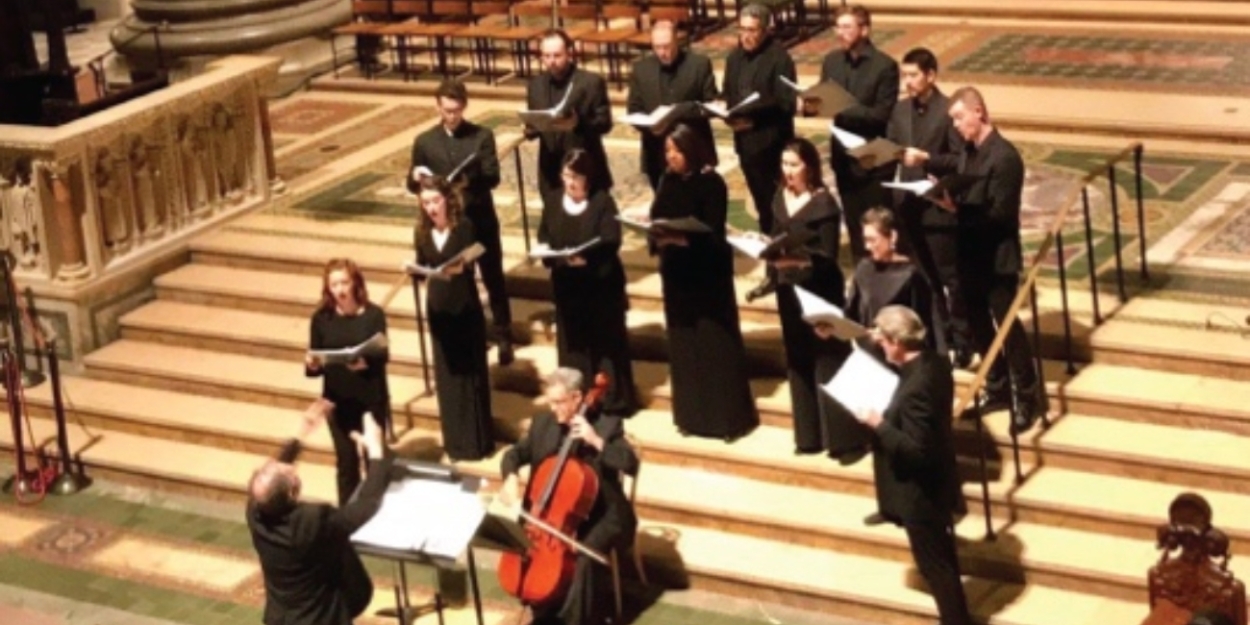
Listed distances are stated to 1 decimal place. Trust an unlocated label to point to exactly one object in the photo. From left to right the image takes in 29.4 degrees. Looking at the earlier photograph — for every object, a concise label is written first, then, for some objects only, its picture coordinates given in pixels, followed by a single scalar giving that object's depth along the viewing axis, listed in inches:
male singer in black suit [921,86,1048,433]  419.5
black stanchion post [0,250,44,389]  537.6
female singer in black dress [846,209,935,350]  404.8
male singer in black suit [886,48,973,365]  437.1
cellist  395.9
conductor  363.6
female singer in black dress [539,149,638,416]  448.5
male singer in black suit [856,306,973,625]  377.1
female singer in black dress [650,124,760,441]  442.9
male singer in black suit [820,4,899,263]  471.8
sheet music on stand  364.2
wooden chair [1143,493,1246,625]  297.7
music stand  363.6
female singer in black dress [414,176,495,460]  451.5
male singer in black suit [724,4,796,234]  491.8
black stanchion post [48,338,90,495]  507.2
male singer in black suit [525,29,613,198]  492.1
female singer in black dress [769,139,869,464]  428.8
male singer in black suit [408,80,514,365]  474.9
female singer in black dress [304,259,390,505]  432.8
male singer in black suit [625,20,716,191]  494.3
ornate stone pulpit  717.9
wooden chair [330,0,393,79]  735.7
